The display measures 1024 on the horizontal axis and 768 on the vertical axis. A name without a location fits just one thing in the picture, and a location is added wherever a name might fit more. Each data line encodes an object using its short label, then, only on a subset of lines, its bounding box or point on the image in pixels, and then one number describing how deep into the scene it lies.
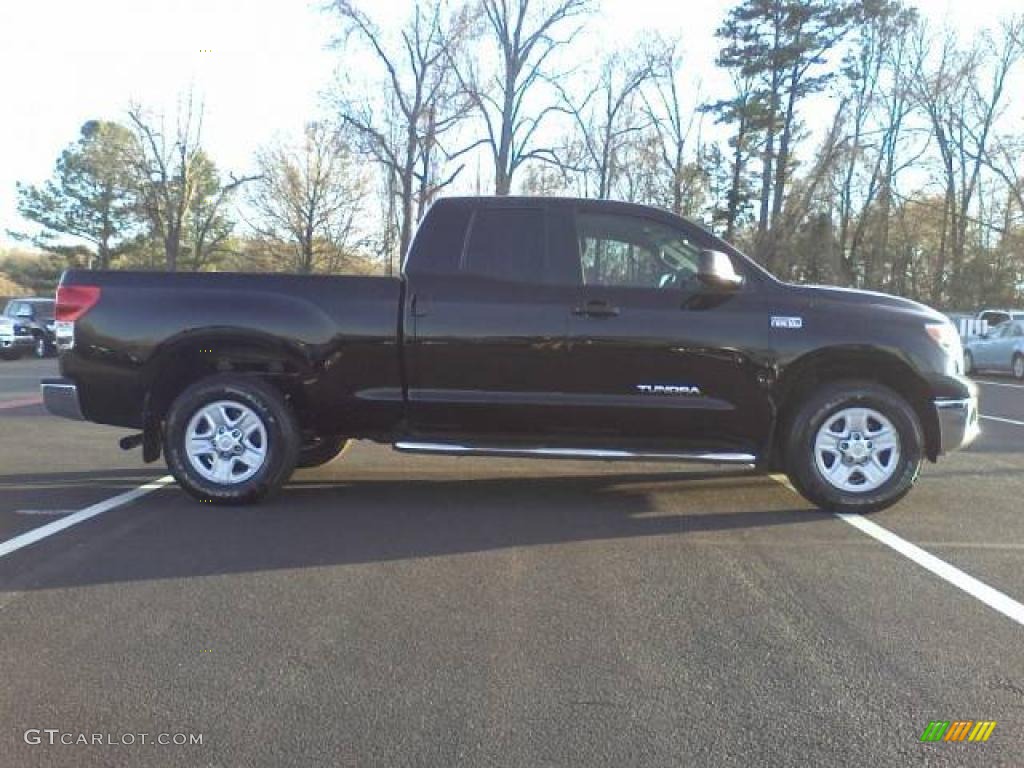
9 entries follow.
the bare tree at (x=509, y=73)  42.34
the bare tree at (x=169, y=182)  46.22
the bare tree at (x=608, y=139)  49.66
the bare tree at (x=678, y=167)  51.78
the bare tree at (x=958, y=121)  47.31
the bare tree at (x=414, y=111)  42.50
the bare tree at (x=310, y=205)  57.03
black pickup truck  5.93
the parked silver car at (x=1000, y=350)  22.08
